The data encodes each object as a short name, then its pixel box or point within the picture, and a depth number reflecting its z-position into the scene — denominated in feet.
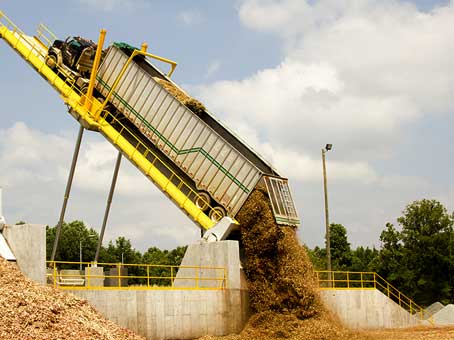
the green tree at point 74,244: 258.78
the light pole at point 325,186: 114.73
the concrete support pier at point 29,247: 57.57
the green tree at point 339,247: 241.55
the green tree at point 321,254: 239.13
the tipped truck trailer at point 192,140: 76.89
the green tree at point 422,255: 159.53
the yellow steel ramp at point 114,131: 79.92
